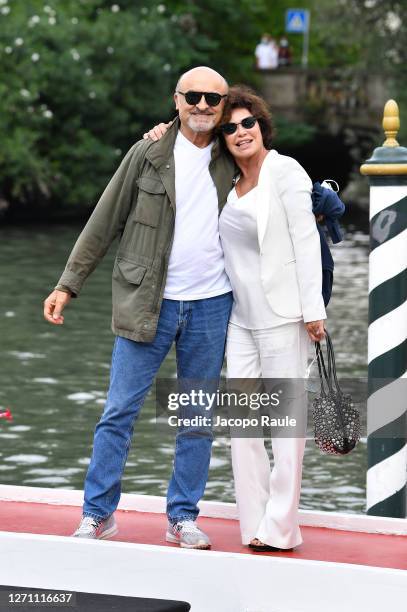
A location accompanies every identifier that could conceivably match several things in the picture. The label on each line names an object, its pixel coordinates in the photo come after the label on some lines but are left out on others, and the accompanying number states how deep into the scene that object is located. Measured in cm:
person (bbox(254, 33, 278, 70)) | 5795
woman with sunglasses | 711
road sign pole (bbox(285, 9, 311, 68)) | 5976
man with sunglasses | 717
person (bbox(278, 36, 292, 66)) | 6477
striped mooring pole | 815
